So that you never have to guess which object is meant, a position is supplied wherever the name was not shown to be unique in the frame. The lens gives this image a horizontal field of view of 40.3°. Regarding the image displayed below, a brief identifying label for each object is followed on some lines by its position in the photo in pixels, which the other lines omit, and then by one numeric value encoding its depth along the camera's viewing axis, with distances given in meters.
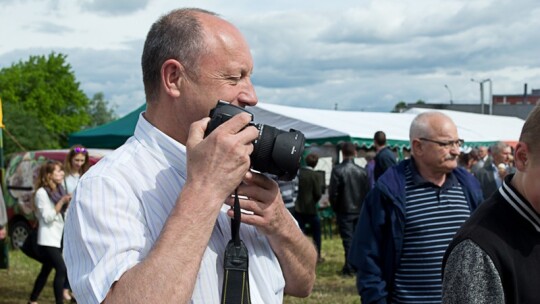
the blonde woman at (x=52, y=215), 7.70
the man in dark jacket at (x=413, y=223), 3.89
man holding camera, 1.51
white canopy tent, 13.51
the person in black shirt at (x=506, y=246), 2.02
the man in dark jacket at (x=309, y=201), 11.05
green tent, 13.16
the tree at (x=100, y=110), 94.16
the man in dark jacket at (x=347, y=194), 10.49
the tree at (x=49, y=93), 64.81
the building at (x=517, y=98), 73.86
